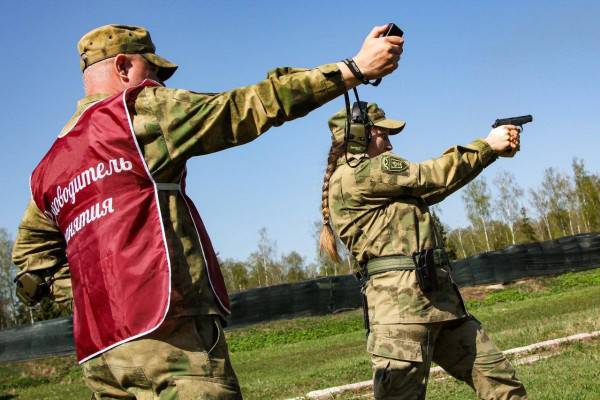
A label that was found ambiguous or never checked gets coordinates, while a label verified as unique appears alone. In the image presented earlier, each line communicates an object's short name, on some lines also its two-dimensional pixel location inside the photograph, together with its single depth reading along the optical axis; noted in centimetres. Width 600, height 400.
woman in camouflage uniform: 430
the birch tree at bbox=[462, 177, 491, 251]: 6719
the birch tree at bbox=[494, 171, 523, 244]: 6606
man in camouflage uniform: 260
